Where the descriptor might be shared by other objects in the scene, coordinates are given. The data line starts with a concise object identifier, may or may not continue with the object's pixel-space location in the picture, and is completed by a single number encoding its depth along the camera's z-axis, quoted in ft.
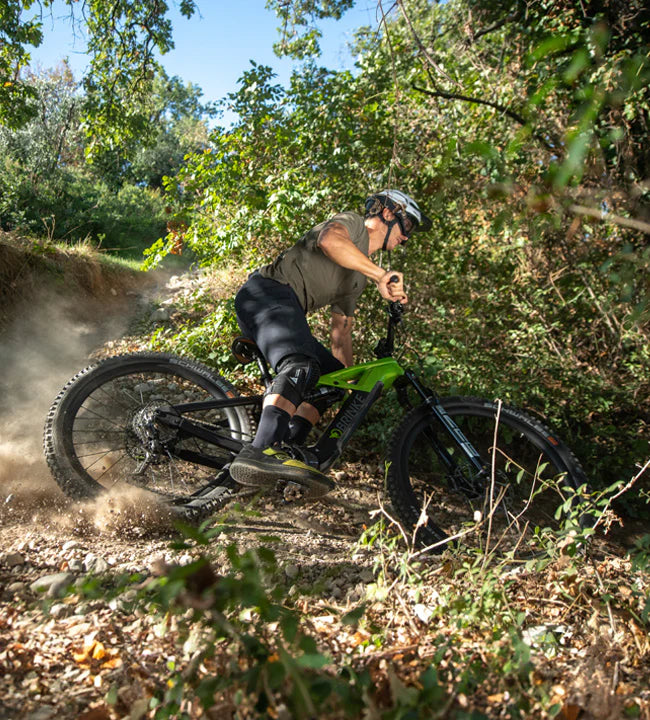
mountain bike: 10.60
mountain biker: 9.57
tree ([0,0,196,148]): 19.70
